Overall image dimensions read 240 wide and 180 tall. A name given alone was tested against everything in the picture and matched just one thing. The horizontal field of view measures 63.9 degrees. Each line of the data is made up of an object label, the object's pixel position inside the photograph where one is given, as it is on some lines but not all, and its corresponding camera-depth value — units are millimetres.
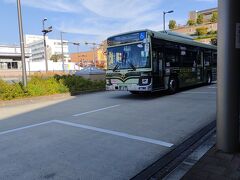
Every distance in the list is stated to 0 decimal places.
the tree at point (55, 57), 85503
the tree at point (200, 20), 69199
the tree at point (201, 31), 58548
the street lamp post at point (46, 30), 21392
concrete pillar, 3021
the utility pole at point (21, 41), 10316
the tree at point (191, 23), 70651
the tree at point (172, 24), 73711
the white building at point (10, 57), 40697
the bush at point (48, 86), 9787
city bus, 8710
